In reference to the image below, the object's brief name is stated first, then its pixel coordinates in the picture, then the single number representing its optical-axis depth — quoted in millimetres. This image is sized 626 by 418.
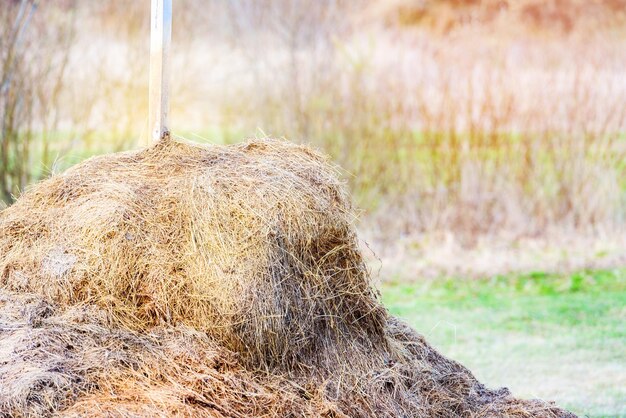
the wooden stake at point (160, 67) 9258
